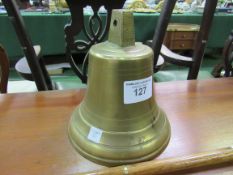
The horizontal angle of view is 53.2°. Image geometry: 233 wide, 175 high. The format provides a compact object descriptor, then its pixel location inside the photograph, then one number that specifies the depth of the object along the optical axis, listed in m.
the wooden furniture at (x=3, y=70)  0.77
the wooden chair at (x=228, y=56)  0.87
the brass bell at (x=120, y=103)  0.37
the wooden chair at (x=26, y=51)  0.60
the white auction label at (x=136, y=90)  0.38
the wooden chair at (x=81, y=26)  0.63
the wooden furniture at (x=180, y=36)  2.61
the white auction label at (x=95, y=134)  0.40
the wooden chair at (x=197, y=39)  0.73
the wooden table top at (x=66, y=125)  0.41
